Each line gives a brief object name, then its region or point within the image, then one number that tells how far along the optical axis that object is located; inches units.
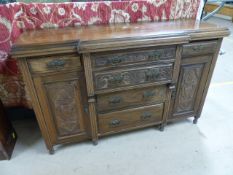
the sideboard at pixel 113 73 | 41.7
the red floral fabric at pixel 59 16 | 50.1
